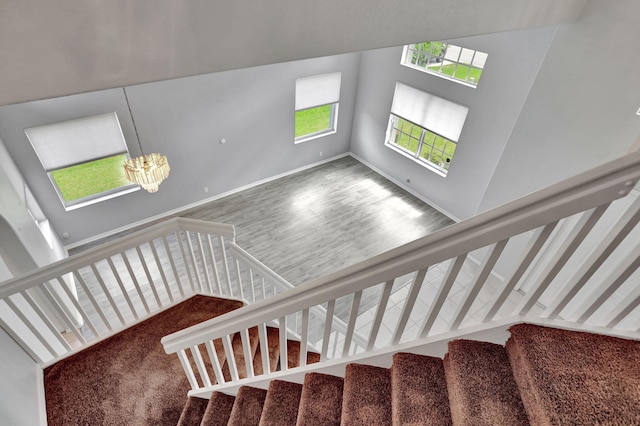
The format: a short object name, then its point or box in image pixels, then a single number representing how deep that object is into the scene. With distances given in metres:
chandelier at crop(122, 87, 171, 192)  4.01
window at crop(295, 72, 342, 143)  6.41
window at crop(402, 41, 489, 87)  5.11
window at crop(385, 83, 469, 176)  5.59
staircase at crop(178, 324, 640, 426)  1.01
